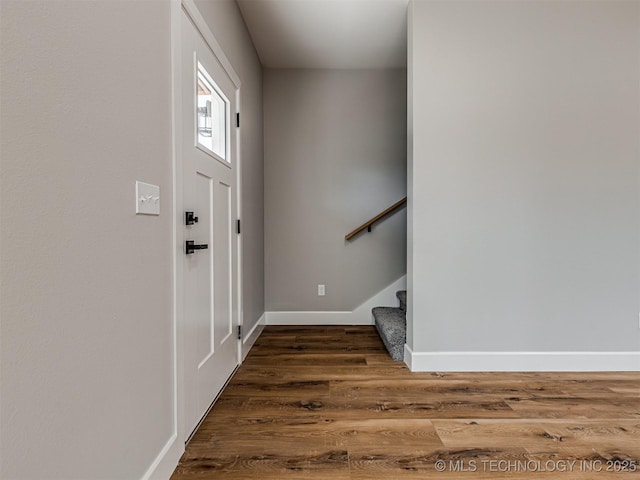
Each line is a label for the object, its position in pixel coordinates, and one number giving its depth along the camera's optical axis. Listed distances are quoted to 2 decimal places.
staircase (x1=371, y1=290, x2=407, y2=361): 2.47
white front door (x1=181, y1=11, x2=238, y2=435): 1.51
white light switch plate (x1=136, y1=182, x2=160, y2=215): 1.11
